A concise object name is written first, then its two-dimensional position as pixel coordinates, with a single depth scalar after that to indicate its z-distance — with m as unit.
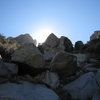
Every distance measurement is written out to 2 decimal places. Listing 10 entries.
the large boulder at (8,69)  4.57
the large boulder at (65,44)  11.29
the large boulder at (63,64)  5.72
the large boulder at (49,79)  4.94
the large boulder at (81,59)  7.57
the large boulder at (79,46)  10.98
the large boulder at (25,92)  3.60
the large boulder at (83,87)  4.54
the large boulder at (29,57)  5.35
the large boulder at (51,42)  13.20
